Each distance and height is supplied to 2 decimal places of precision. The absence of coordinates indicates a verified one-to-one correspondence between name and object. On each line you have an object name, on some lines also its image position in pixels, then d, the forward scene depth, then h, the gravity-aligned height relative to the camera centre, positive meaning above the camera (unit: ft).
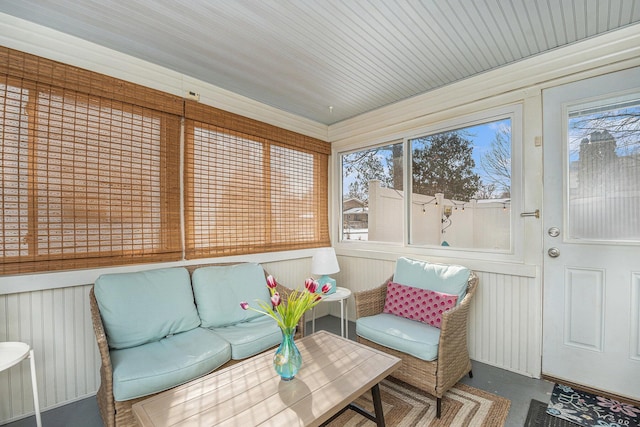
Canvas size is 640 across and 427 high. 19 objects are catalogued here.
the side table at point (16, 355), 4.81 -2.45
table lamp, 9.30 -1.63
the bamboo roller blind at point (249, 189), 8.74 +0.83
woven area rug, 5.93 -4.25
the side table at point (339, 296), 8.80 -2.55
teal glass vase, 4.91 -2.47
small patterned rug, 5.83 -4.15
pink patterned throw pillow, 7.30 -2.37
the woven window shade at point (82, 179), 6.13 +0.80
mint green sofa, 5.32 -2.74
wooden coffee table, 4.01 -2.82
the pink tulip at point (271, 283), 5.37 -1.30
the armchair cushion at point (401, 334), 6.40 -2.86
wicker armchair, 6.24 -3.36
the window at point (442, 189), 8.35 +0.81
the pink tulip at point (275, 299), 4.77 -1.41
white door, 6.48 -0.45
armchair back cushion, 7.59 -1.74
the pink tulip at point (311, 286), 5.14 -1.29
